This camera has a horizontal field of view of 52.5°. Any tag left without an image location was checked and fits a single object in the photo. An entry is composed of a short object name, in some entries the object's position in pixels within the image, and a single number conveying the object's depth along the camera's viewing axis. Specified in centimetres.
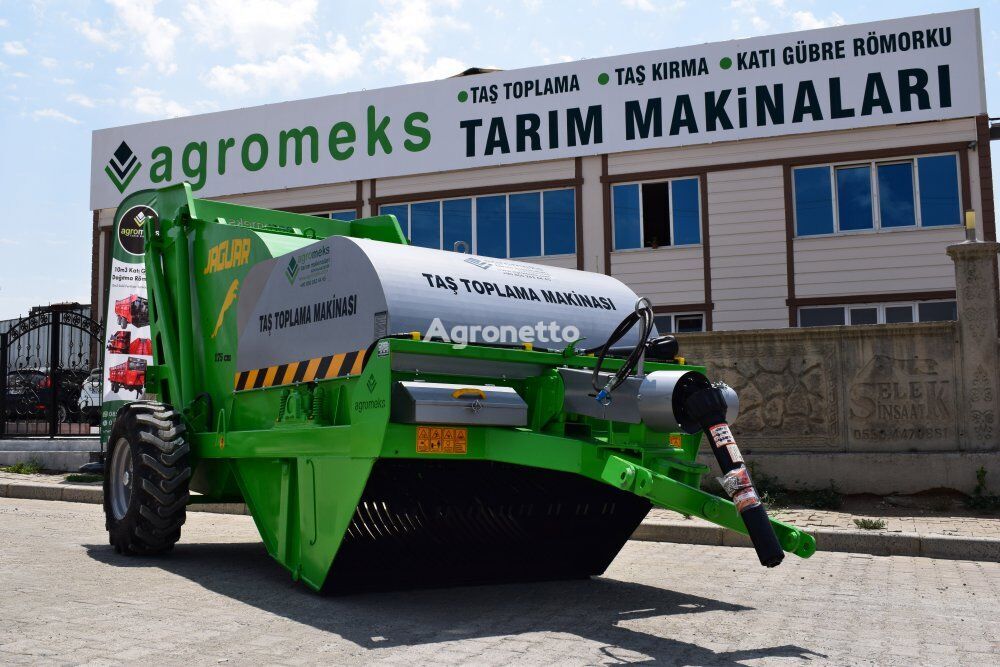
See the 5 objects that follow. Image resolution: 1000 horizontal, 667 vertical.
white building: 1869
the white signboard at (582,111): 1869
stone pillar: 1077
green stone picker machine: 561
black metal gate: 1802
